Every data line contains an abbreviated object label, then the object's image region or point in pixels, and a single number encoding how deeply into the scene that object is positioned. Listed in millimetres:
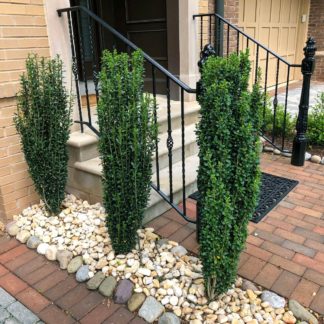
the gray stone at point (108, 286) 2086
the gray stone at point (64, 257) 2330
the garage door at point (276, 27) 6527
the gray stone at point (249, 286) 2056
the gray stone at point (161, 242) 2436
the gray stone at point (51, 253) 2412
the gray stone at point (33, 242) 2545
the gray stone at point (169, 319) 1849
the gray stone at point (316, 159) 3900
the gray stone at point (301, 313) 1848
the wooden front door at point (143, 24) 4254
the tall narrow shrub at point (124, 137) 1962
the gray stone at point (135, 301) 1978
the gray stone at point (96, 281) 2130
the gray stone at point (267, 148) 4250
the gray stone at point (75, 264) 2281
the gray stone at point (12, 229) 2707
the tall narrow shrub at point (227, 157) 1689
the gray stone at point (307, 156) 3982
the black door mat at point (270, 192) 2862
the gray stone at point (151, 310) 1911
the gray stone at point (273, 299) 1939
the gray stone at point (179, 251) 2332
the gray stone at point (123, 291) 2031
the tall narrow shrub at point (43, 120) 2490
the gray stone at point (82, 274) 2199
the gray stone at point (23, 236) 2623
